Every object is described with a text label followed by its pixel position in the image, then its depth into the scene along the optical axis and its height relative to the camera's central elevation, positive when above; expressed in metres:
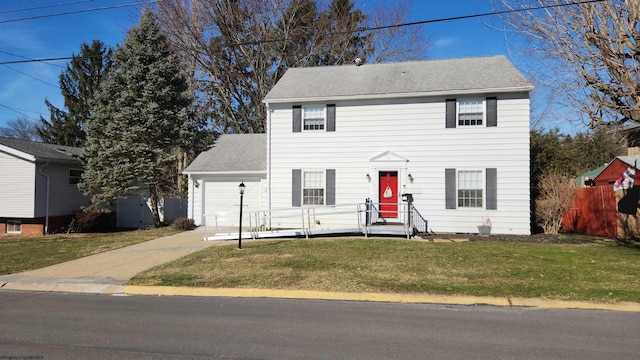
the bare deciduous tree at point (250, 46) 28.70 +10.64
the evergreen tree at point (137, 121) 19.02 +3.38
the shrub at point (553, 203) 15.38 -0.20
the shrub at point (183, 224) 18.03 -1.25
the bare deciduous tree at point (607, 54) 11.17 +3.99
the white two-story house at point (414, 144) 15.34 +2.01
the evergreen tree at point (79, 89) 33.38 +8.29
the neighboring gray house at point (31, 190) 18.67 +0.16
